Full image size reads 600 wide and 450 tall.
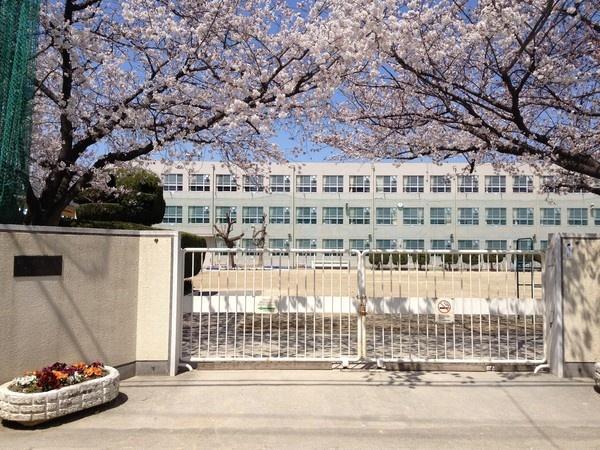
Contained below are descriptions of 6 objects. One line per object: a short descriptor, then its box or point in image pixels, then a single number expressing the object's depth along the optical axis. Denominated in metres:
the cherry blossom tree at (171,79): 8.30
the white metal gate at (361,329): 7.39
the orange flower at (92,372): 5.51
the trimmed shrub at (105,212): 16.52
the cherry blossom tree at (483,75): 7.35
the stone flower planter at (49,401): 4.86
